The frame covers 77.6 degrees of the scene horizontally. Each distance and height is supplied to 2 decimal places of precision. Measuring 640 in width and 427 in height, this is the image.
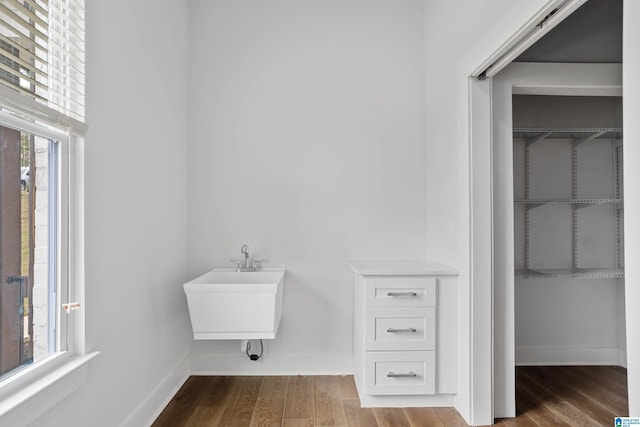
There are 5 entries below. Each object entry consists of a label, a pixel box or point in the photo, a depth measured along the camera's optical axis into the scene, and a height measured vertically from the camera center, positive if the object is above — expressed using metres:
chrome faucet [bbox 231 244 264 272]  2.91 -0.34
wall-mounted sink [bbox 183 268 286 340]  2.39 -0.56
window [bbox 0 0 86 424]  1.29 +0.11
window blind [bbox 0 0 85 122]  1.27 +0.59
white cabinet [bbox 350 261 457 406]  2.39 -0.70
